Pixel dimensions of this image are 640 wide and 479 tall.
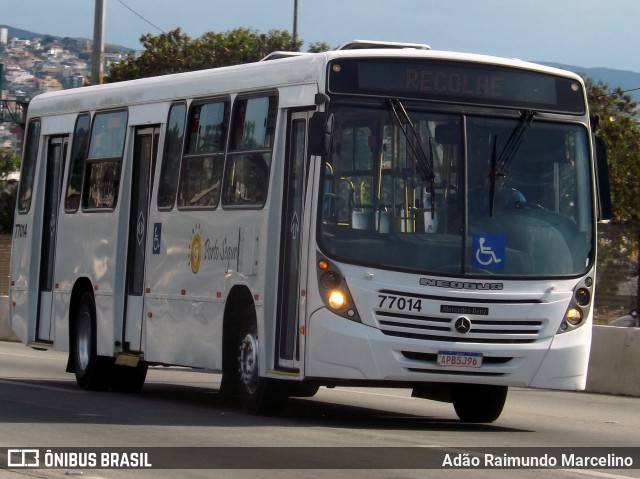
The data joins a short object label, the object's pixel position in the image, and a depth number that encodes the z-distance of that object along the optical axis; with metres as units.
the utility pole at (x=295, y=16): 60.25
